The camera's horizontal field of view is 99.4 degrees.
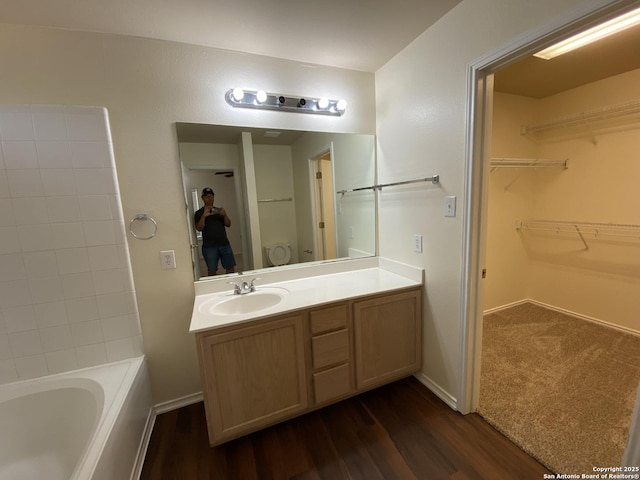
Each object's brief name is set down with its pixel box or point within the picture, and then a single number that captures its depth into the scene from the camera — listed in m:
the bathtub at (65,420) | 1.30
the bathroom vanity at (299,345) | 1.43
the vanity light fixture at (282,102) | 1.76
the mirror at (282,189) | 1.79
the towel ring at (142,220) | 1.64
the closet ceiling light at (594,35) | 1.48
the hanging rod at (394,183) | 1.68
